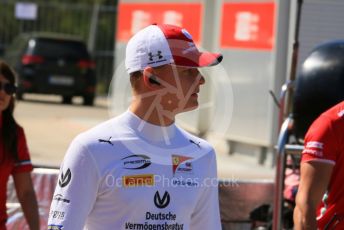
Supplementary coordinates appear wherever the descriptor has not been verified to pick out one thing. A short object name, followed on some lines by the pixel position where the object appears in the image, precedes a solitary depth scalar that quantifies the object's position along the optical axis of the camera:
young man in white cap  6.09
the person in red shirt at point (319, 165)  8.17
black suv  45.28
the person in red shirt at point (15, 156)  9.50
